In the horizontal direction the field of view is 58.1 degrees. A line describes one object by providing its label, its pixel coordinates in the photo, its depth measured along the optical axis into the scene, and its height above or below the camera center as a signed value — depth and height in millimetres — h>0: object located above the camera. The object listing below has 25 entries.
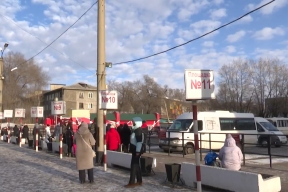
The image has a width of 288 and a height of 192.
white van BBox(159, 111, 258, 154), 13840 -1013
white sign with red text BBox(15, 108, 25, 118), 21767 +98
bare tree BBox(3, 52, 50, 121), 47148 +5756
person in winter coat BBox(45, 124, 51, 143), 17159 -1462
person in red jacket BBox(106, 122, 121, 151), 10636 -1173
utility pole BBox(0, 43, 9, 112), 24202 +6299
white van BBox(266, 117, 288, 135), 23918 -1247
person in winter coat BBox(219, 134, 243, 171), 6528 -1173
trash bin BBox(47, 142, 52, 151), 15689 -2021
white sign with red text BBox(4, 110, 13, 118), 23768 +39
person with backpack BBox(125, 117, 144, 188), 6980 -1102
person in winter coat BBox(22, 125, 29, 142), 21150 -1550
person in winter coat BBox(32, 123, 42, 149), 16971 -1101
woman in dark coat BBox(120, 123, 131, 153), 11832 -1178
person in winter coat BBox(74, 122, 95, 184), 7329 -1137
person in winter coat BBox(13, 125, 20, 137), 22883 -1670
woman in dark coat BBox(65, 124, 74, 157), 13013 -1340
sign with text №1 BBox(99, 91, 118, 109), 9455 +422
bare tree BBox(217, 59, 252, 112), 46503 +2973
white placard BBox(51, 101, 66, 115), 13411 +241
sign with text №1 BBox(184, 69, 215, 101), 5059 +509
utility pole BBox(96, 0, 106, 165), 11129 +2225
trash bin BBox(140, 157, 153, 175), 8297 -1731
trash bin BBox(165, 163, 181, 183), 7286 -1733
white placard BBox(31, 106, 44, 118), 17598 +100
